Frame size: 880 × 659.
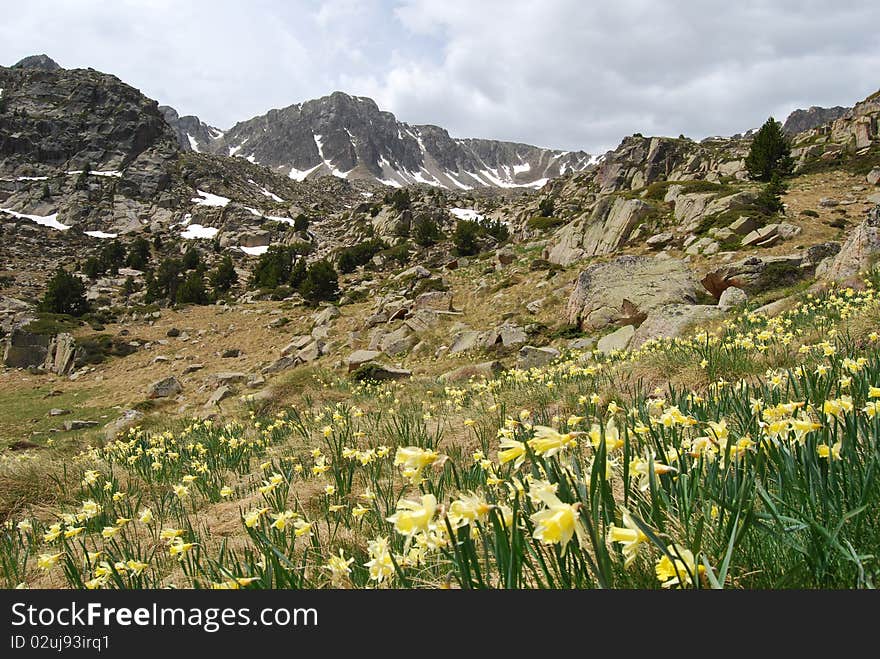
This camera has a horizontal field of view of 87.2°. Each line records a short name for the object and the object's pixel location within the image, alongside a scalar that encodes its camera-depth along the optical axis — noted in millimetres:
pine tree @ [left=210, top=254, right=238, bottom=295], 39969
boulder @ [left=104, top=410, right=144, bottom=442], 10727
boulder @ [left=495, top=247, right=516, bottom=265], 27202
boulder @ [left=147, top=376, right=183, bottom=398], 17234
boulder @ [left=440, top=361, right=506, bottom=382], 10914
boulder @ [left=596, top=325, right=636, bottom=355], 10688
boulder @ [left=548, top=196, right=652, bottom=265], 23016
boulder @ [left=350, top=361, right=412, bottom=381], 12633
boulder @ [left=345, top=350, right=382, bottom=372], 14641
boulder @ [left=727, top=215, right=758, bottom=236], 18094
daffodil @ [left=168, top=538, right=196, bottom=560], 1902
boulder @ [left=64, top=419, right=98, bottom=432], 14728
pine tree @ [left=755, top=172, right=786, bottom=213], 19891
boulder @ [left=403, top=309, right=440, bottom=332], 18234
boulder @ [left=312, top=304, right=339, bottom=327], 24031
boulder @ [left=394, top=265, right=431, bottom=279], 28436
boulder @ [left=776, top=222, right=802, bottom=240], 16953
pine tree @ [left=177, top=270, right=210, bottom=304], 34628
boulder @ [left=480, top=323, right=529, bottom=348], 13844
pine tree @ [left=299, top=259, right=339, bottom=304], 30859
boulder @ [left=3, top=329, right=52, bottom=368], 23422
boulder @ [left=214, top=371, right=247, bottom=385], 16953
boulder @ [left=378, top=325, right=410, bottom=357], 16719
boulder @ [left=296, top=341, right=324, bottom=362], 18375
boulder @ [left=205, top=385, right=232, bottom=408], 14195
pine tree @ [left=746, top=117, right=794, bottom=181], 32469
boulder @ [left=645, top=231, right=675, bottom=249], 20594
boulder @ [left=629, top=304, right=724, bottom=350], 9162
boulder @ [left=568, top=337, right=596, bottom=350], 11961
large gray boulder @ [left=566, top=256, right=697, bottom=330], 12789
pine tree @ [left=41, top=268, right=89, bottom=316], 32094
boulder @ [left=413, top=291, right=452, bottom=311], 20641
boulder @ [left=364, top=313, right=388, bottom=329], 21156
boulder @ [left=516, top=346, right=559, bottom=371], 11293
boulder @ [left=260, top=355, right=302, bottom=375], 18131
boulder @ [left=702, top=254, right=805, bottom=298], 13227
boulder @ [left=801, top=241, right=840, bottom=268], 13539
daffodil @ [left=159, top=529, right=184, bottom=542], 2021
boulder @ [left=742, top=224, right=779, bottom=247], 16969
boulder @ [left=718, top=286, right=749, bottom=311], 11102
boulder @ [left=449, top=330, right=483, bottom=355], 14599
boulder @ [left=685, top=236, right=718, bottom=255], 17656
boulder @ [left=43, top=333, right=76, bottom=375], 23125
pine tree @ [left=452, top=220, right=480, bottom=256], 36812
